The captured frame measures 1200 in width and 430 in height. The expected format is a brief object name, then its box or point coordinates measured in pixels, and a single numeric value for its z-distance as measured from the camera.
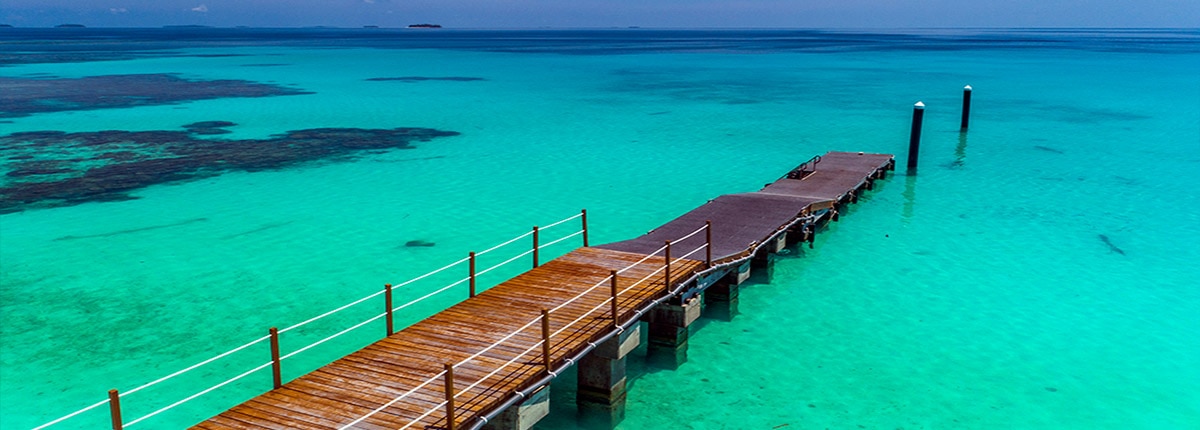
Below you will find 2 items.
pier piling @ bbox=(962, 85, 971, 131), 38.00
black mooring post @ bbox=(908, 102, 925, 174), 29.97
